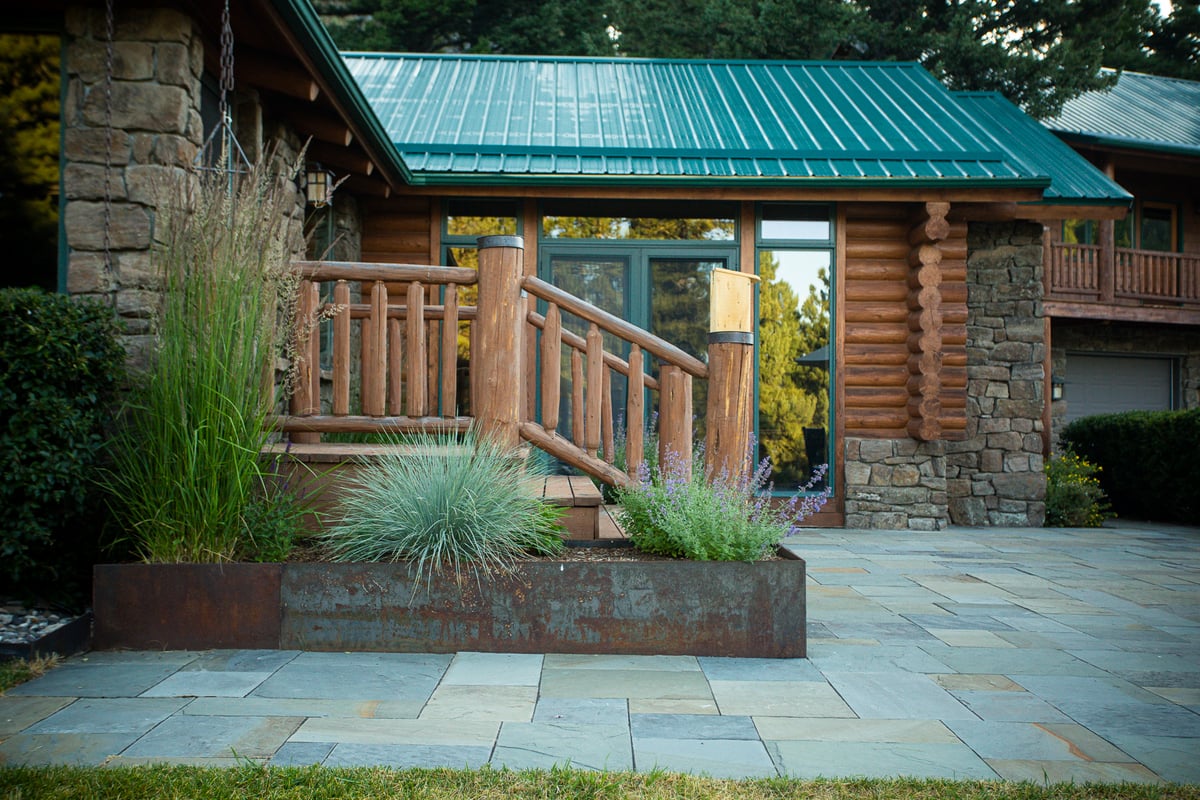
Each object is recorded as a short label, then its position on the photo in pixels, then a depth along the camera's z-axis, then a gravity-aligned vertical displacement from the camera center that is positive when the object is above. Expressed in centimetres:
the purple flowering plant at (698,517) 379 -43
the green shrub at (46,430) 343 -6
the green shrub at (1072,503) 935 -86
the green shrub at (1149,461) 990 -47
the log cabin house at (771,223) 762 +178
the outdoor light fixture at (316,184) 670 +173
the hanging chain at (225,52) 394 +165
